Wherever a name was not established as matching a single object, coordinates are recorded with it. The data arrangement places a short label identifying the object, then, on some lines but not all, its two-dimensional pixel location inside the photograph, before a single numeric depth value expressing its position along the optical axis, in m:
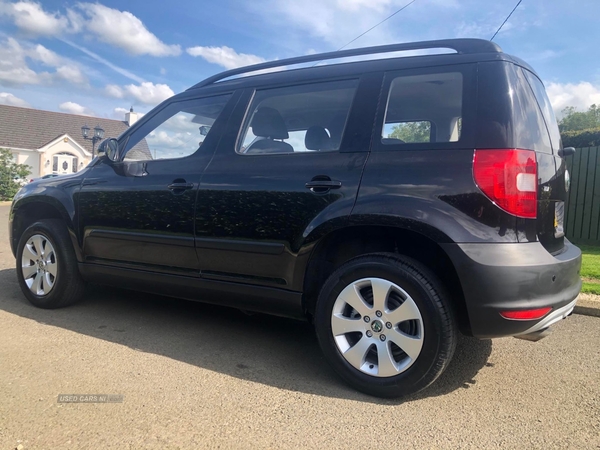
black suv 2.45
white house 39.25
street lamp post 18.43
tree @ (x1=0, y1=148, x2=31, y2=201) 27.44
